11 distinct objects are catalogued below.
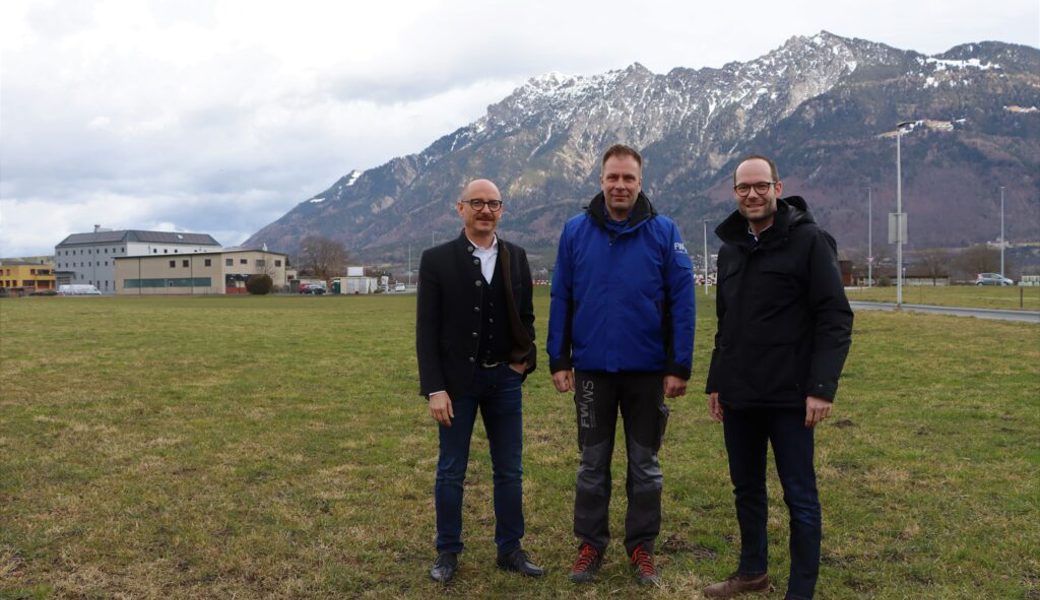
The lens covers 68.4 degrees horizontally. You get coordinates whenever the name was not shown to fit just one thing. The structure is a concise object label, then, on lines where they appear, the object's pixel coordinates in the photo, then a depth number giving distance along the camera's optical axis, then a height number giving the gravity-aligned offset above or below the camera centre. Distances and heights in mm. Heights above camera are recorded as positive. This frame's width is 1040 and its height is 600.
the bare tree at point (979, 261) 109750 +2496
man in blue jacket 4547 -331
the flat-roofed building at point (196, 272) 112562 +2554
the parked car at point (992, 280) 96188 -222
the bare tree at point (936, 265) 105800 +2005
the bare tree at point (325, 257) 133875 +5505
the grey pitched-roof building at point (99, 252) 154500 +7870
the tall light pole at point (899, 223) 31734 +2353
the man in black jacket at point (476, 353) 4734 -430
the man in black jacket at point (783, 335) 4004 -292
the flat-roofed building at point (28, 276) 143625 +2817
